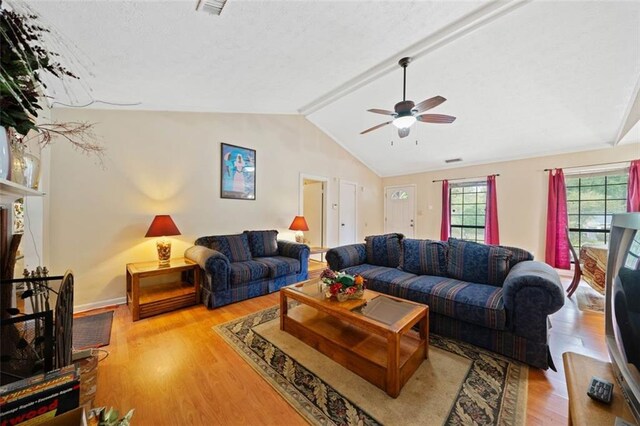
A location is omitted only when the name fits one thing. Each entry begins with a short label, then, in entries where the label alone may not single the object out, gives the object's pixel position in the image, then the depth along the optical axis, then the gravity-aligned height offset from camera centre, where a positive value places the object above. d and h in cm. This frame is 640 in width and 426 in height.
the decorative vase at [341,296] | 191 -68
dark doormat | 203 -113
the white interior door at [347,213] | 577 +0
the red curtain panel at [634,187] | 357 +41
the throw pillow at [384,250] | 297 -48
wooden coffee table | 150 -98
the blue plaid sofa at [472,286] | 171 -68
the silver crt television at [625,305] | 76 -32
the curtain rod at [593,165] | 376 +83
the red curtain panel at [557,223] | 419 -17
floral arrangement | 192 -60
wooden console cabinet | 76 -66
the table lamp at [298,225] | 448 -23
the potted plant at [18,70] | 77 +50
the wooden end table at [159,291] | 247 -96
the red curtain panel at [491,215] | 488 -3
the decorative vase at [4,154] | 84 +22
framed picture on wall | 374 +67
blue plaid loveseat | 277 -70
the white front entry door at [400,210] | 615 +9
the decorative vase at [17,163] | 100 +22
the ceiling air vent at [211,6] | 156 +141
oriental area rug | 134 -115
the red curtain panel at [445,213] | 550 +1
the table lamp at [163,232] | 282 -23
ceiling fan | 236 +106
